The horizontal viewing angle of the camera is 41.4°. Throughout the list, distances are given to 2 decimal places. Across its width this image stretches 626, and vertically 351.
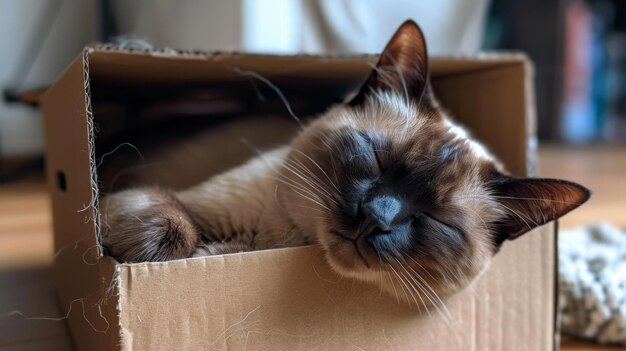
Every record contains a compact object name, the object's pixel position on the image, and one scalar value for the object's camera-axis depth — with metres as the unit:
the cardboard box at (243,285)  0.37
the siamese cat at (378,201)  0.40
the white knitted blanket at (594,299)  0.51
